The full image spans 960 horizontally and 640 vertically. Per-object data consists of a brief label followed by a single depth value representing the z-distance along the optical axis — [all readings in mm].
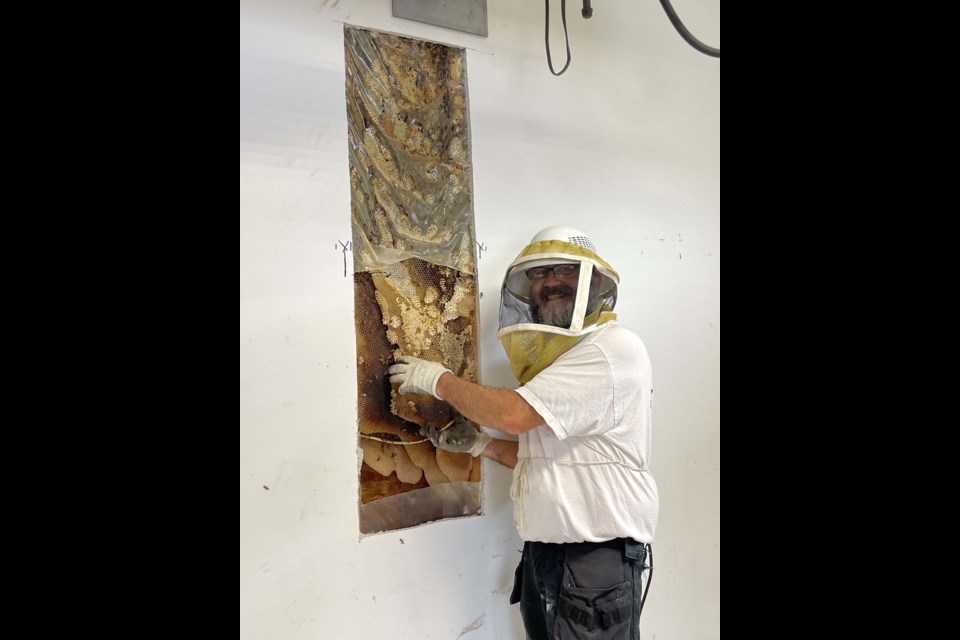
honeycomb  1715
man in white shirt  1563
